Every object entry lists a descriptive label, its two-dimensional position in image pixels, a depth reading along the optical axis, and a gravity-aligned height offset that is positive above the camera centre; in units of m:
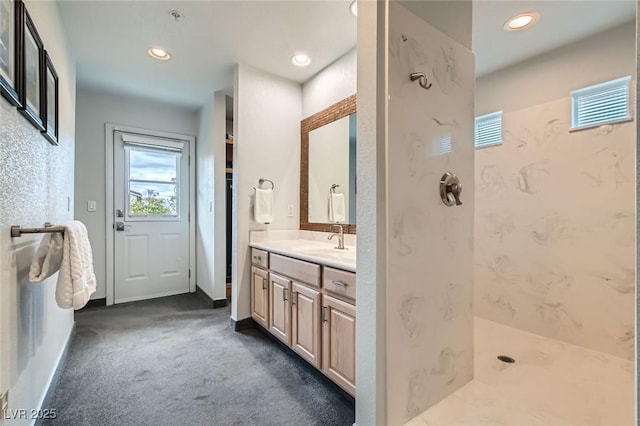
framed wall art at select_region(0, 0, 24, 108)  1.02 +0.60
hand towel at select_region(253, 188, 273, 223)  2.73 +0.04
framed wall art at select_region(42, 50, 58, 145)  1.55 +0.64
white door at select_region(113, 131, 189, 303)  3.51 -0.07
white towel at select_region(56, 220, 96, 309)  1.24 -0.27
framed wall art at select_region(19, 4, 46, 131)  1.20 +0.63
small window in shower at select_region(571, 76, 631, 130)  2.03 +0.79
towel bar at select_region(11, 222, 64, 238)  1.11 -0.08
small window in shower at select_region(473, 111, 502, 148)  2.71 +0.78
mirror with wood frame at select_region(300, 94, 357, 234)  2.50 +0.44
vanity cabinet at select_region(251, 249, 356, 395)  1.64 -0.66
